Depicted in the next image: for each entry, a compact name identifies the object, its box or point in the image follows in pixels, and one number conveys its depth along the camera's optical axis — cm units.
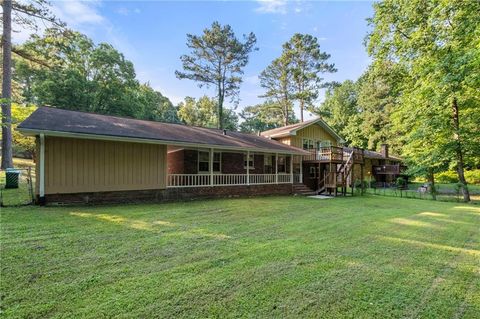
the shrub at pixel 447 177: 2856
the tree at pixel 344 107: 3924
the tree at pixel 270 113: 3481
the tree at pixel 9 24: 1456
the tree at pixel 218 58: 2667
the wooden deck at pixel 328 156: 1623
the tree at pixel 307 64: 3089
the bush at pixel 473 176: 2675
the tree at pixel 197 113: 3950
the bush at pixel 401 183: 2552
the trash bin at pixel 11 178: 1097
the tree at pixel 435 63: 1295
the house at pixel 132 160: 827
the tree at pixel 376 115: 3334
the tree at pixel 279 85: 3191
